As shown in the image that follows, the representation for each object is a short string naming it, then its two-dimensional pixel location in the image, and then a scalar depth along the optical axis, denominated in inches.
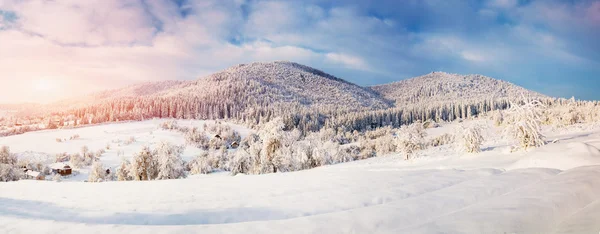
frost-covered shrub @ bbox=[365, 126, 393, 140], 5429.6
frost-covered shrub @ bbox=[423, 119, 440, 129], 5961.6
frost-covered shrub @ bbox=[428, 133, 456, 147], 3544.8
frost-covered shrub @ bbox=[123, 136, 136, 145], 3968.0
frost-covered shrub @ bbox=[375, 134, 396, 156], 3587.6
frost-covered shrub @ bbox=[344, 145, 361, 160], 3499.8
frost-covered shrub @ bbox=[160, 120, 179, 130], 5103.3
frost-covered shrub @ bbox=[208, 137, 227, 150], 4212.6
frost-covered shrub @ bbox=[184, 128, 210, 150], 4206.9
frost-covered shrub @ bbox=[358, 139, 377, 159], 3608.3
